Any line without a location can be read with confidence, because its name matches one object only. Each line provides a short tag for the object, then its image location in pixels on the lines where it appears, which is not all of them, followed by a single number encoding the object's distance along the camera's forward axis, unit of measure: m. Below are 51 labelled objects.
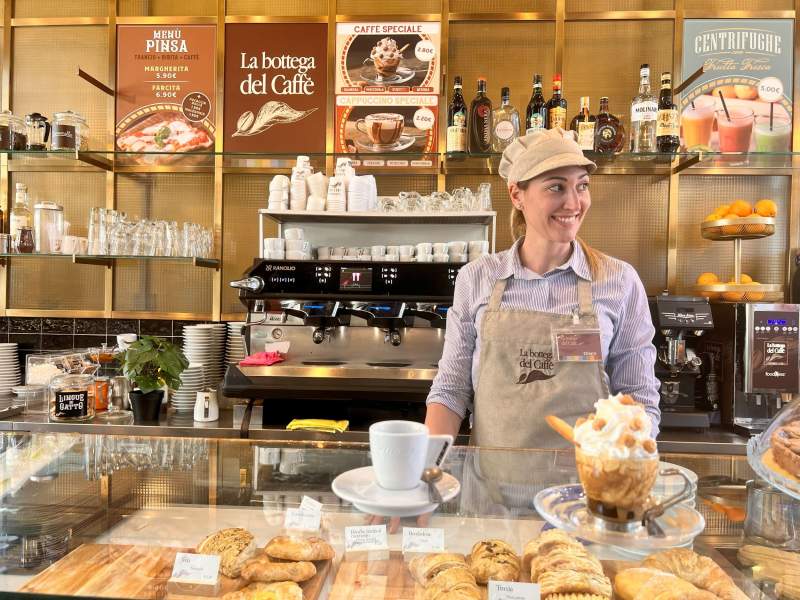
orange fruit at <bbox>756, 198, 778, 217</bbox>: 3.31
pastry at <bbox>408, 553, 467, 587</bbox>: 0.94
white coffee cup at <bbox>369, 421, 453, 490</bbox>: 0.96
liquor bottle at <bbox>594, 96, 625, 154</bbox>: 3.43
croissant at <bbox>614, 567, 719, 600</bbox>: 0.86
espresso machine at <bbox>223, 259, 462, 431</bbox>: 2.90
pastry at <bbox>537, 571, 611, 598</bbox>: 0.86
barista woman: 1.78
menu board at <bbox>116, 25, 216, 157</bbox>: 3.96
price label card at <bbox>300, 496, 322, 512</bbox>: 1.09
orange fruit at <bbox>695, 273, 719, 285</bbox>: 3.46
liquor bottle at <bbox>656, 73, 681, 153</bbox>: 3.30
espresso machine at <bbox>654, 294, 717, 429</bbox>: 2.95
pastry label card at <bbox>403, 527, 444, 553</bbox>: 0.99
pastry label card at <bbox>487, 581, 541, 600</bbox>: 0.86
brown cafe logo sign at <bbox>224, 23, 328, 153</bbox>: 3.91
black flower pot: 3.07
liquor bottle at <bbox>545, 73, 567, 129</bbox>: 3.36
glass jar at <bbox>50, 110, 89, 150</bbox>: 3.53
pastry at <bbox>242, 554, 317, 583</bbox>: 0.97
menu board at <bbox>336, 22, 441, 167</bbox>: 3.79
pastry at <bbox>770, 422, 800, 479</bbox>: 1.11
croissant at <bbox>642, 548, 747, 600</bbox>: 0.90
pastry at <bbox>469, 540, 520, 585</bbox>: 0.92
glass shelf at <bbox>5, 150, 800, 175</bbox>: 3.44
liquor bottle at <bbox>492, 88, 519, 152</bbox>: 3.40
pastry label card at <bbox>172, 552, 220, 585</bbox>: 0.94
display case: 0.95
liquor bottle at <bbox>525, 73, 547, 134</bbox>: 3.39
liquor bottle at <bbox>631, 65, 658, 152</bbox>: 3.34
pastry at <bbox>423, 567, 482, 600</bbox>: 0.87
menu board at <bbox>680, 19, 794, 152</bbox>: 3.66
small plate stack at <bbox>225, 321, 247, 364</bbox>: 3.69
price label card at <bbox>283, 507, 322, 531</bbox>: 1.07
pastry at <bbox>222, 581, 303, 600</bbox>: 0.93
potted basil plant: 3.01
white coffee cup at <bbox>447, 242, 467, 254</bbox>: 3.26
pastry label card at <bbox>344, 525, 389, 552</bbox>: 1.00
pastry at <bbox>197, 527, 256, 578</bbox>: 0.97
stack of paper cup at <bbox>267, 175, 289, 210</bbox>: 3.36
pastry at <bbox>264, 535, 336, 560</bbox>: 1.00
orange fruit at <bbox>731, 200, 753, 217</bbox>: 3.38
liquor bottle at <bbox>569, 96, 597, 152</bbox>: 3.30
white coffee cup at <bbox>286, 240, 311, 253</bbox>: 3.30
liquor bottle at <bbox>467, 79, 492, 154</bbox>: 3.46
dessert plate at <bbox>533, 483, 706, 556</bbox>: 0.90
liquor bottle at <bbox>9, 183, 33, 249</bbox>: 3.61
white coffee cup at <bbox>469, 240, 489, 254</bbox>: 3.27
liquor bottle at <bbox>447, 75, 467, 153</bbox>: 3.39
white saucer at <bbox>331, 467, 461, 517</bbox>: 1.00
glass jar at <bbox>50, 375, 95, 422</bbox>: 2.92
